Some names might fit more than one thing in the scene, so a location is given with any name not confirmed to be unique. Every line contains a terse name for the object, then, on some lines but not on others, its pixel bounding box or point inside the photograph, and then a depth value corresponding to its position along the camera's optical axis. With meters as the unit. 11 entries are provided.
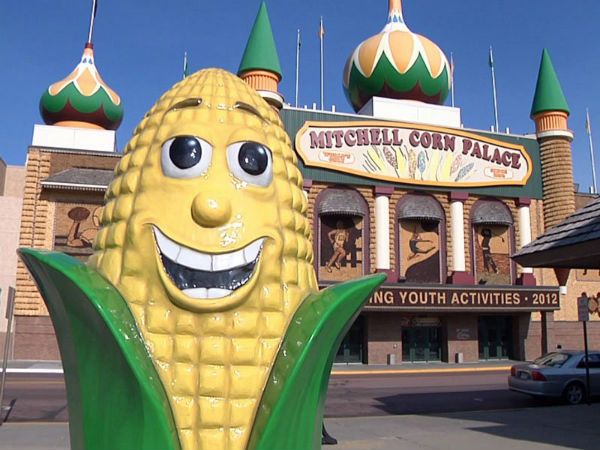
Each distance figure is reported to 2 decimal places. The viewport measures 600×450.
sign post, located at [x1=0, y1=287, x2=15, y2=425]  9.91
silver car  12.79
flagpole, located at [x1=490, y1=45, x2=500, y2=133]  33.12
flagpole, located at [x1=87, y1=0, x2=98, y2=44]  29.67
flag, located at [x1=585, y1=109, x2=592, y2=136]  44.50
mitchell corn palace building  24.56
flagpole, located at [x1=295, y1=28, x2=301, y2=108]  32.03
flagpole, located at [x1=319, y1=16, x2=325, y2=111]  33.13
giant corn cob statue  2.83
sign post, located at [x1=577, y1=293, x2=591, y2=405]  12.98
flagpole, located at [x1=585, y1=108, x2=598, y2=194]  41.74
